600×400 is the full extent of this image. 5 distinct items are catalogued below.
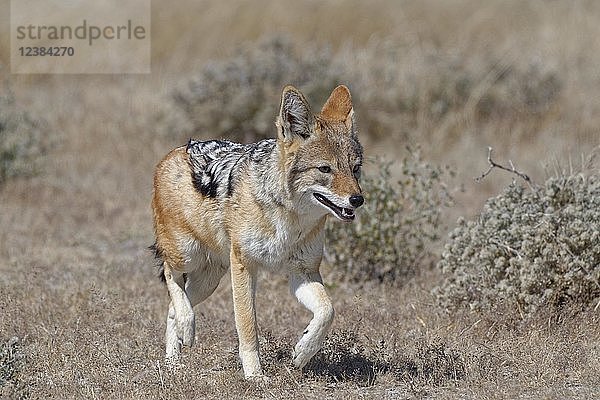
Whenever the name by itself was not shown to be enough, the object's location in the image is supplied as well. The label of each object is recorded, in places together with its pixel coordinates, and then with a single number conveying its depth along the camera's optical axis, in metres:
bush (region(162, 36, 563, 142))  27.47
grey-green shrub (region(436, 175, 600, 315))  14.24
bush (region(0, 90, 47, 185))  23.86
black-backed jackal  11.52
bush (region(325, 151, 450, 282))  17.56
